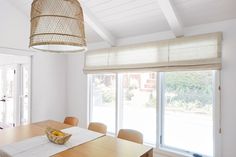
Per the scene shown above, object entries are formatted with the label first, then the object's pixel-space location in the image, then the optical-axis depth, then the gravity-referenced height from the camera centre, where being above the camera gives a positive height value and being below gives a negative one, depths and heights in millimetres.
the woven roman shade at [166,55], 2387 +379
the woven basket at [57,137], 1870 -616
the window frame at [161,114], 2379 -569
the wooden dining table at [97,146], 1702 -711
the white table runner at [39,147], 1643 -680
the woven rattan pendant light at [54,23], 1576 +499
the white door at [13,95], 4547 -418
